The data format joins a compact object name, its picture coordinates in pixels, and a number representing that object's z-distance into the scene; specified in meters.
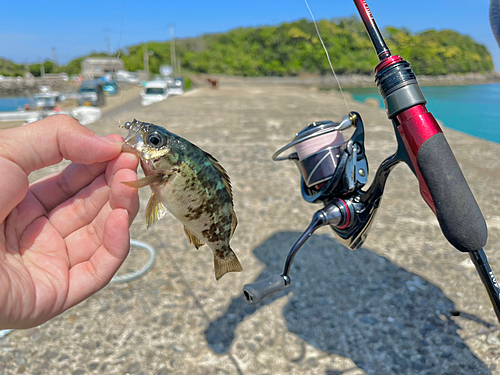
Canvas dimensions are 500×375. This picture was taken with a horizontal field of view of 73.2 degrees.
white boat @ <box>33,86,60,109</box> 17.62
